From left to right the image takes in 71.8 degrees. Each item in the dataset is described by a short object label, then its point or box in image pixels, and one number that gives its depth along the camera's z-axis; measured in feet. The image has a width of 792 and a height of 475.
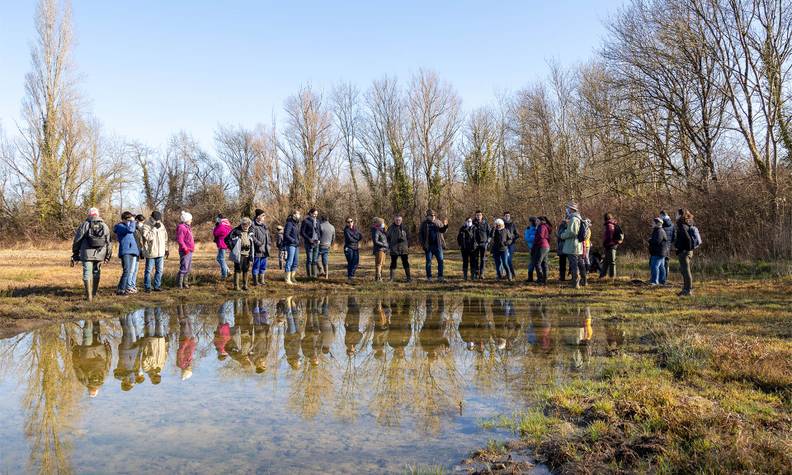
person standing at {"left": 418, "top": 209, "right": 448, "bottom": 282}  46.70
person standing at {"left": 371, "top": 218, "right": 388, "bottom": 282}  46.50
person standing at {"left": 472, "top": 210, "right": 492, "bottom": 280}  46.68
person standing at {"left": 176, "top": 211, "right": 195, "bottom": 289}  40.04
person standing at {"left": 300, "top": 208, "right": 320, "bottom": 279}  45.42
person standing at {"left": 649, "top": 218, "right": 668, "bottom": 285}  41.75
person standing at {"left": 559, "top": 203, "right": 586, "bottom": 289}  41.39
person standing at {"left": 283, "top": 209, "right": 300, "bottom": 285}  44.42
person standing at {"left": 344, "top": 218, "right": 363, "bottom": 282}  47.06
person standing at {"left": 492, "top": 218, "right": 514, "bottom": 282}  46.26
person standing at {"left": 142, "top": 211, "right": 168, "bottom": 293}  38.58
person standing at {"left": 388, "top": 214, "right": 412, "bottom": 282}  46.47
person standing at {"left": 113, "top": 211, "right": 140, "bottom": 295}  36.99
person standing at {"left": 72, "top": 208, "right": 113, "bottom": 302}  34.60
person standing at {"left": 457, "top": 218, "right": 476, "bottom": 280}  46.91
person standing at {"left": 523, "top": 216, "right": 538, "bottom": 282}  46.50
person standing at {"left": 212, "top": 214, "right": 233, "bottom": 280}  42.42
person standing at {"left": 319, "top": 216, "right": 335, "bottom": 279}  46.44
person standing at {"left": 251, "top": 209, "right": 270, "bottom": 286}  41.83
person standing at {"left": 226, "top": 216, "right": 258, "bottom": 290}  40.27
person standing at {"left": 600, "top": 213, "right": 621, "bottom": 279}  45.98
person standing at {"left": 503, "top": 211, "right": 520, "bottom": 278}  47.06
